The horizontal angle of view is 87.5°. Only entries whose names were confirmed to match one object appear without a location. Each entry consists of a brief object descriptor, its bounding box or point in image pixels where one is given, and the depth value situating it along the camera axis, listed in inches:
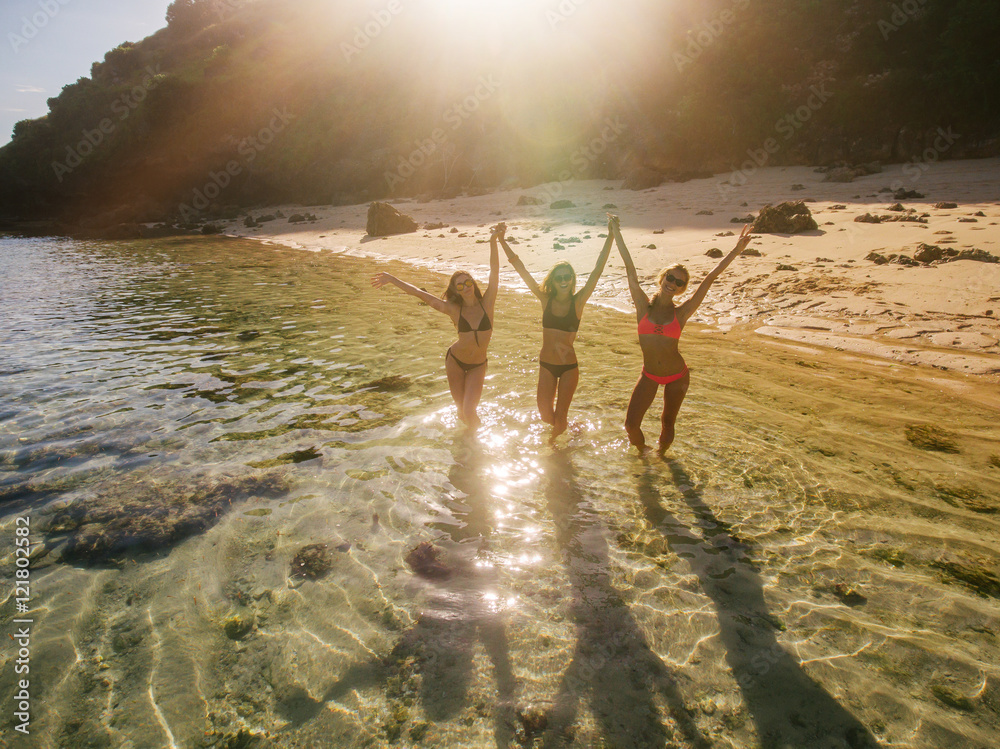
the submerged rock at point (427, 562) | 151.3
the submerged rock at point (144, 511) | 161.9
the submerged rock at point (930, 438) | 199.2
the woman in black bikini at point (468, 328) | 216.2
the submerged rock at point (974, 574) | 136.0
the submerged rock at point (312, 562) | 151.6
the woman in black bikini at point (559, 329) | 204.5
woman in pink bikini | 185.0
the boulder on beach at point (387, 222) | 868.6
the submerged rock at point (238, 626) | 131.6
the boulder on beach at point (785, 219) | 505.0
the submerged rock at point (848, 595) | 135.9
